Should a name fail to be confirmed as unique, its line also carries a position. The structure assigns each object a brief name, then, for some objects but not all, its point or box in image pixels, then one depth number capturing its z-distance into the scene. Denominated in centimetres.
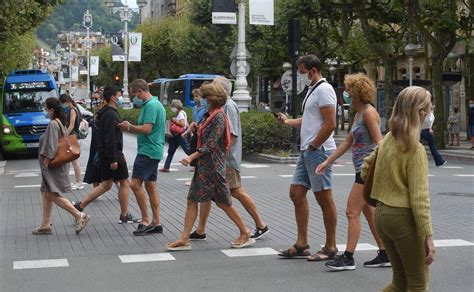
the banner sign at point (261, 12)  2419
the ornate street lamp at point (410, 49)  3093
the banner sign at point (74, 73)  8556
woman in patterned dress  886
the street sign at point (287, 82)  2597
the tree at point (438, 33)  2859
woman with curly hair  760
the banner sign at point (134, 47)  4809
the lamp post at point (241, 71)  2688
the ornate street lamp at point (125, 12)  5084
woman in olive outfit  499
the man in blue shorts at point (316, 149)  800
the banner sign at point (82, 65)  8231
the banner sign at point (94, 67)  6850
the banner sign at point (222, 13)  2505
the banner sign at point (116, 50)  5384
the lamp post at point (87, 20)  7694
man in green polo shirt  990
